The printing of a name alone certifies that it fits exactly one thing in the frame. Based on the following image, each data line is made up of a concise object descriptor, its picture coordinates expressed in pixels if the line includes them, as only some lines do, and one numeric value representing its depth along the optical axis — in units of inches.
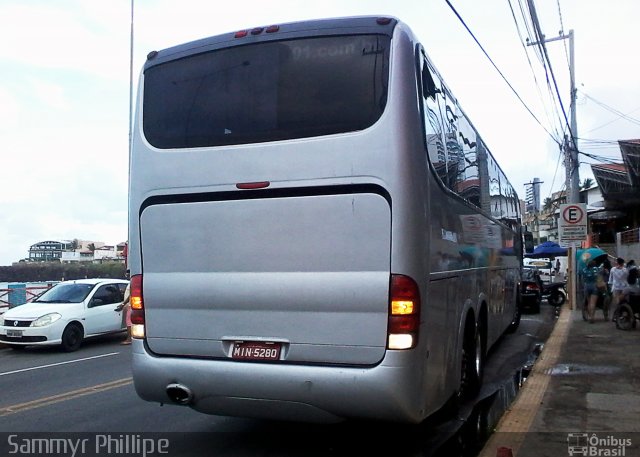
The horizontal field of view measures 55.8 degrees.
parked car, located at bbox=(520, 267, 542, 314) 791.1
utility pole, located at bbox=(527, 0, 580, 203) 904.7
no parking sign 733.9
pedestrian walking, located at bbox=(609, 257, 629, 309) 583.1
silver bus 183.5
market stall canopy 1126.4
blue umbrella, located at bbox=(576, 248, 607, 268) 711.1
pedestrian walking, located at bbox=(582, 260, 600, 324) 619.5
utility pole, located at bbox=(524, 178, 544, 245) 2581.7
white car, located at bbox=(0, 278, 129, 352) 494.9
